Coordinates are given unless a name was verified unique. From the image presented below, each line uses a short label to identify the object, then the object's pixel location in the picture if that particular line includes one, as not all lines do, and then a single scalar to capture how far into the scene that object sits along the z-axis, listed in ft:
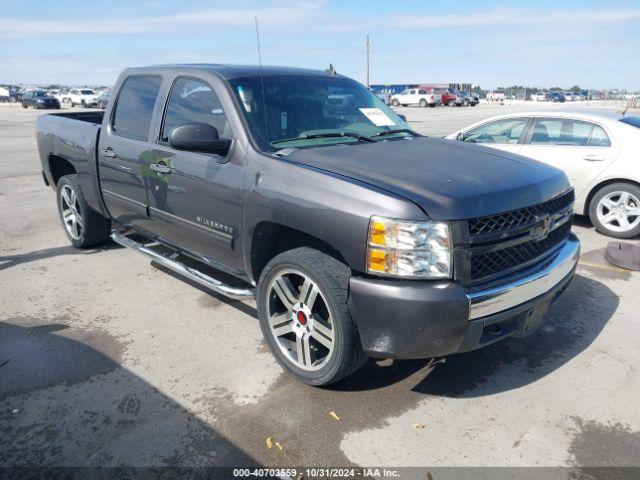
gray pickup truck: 8.57
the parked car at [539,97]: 197.40
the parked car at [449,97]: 151.02
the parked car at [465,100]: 153.48
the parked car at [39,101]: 145.79
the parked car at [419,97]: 148.25
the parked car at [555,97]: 190.90
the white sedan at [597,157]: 21.08
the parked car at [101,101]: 123.04
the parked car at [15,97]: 206.59
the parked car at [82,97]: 154.68
